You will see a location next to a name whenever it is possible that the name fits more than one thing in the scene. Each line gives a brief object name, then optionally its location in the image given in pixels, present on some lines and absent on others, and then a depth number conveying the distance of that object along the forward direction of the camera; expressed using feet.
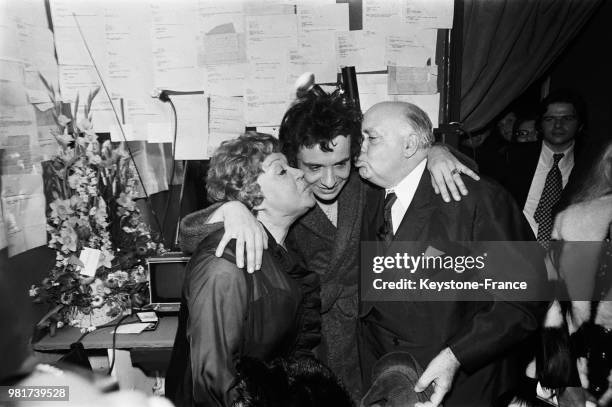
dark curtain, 6.68
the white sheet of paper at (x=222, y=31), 6.77
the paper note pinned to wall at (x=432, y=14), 6.82
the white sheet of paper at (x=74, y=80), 6.92
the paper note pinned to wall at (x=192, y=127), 7.07
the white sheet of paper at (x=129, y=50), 6.87
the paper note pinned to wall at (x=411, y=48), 6.88
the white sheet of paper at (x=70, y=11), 6.70
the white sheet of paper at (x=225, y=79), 6.92
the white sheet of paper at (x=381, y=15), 6.77
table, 5.79
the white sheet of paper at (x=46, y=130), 6.05
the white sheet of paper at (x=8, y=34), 5.51
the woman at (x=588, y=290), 4.59
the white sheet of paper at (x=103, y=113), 7.09
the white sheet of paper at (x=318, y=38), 6.79
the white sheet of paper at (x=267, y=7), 6.73
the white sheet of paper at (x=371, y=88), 7.02
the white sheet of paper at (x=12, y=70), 5.47
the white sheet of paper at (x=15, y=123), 5.47
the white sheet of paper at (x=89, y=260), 6.01
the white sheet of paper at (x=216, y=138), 7.18
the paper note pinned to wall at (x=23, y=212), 5.48
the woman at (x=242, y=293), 3.69
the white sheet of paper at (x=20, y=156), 5.47
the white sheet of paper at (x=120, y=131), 7.16
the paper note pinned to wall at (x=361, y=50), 6.85
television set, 6.32
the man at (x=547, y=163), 7.46
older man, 4.08
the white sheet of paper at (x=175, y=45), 6.82
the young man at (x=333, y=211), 4.92
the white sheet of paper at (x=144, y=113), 7.11
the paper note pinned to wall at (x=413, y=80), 7.00
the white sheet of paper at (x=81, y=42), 6.81
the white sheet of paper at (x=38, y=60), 6.03
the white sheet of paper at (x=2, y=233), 5.28
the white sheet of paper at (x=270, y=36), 6.75
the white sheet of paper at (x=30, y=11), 5.97
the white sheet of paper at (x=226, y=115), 7.04
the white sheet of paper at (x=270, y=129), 7.11
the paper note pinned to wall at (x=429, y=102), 7.12
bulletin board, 6.78
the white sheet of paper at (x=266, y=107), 6.98
